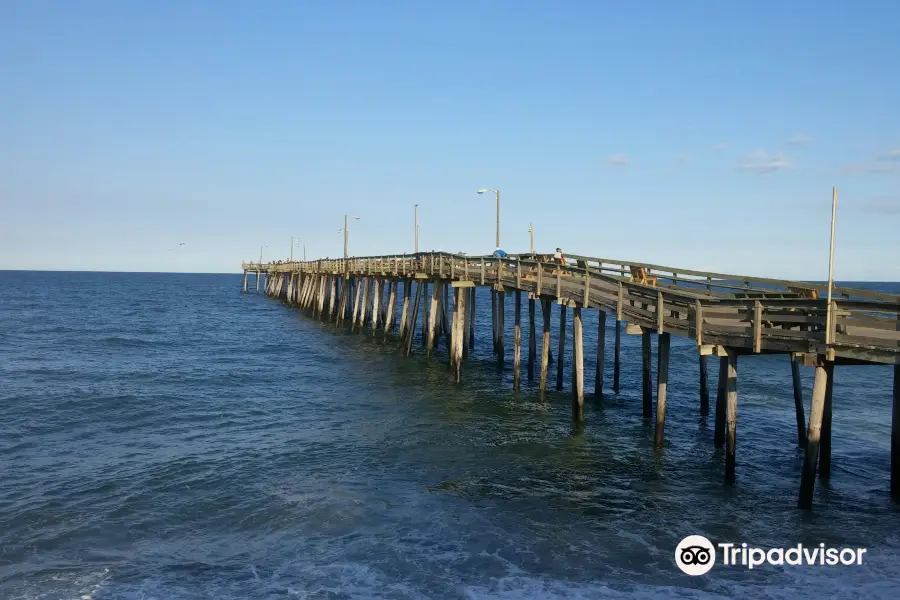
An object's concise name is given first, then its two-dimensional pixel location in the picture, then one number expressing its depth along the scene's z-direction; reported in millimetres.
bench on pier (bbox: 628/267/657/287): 21562
